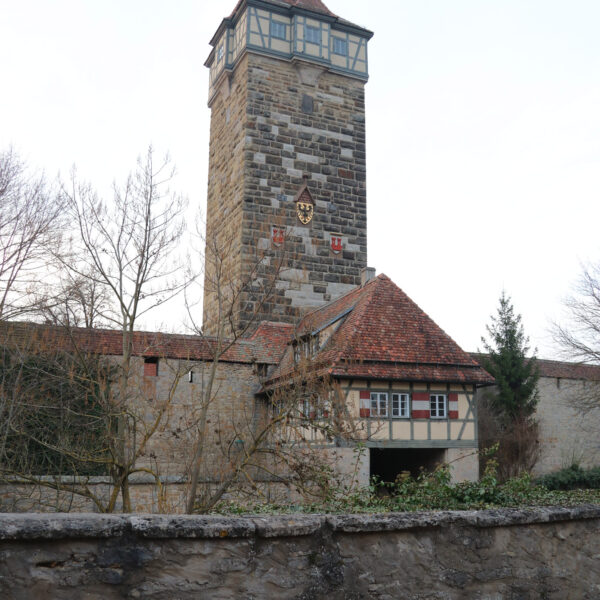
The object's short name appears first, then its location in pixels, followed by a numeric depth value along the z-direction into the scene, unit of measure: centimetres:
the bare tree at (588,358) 2097
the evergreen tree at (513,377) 2086
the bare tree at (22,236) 1344
